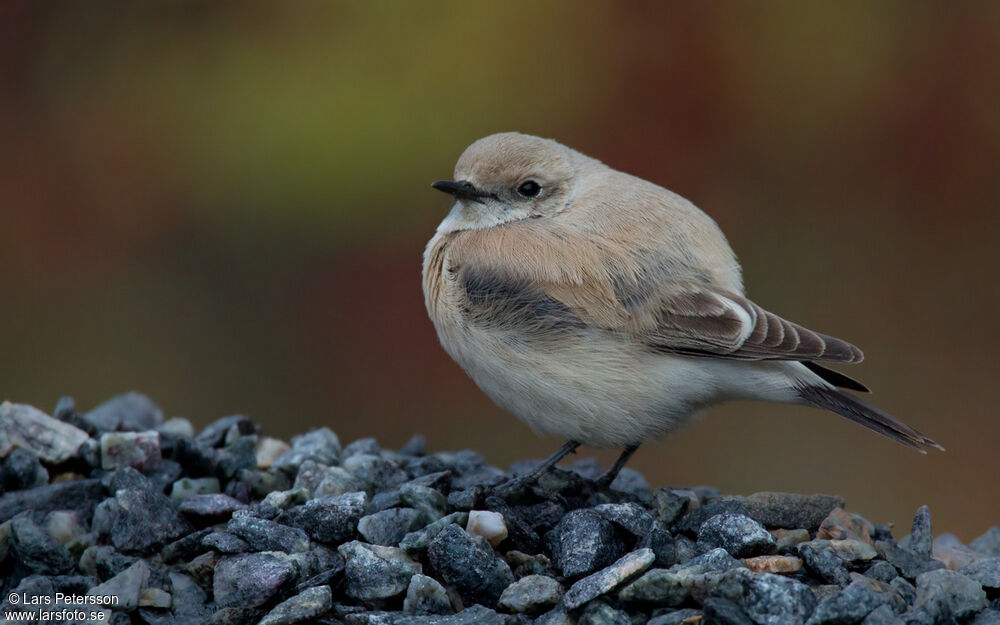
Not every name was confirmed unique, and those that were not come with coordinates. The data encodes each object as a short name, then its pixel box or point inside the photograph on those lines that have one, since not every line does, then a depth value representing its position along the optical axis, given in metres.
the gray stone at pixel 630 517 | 5.76
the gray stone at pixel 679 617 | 4.87
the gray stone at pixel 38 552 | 5.87
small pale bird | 6.43
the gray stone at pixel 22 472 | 6.66
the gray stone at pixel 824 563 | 5.28
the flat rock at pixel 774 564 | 5.37
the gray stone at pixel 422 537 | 5.63
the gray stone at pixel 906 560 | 5.69
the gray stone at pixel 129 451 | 6.89
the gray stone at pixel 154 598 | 5.49
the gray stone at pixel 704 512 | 5.97
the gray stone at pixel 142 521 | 5.96
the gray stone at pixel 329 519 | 5.87
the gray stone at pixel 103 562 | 5.78
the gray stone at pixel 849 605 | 4.74
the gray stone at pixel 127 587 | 5.45
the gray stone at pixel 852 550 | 5.55
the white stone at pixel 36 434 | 6.86
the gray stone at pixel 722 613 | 4.72
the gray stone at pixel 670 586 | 5.00
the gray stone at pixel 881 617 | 4.67
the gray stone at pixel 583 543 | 5.52
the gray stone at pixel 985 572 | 5.49
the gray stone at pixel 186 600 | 5.45
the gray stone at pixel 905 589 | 5.18
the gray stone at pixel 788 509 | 6.16
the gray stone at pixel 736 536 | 5.59
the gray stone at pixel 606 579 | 5.05
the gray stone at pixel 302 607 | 5.09
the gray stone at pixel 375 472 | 6.87
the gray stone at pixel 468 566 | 5.41
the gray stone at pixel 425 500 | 6.11
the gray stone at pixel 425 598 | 5.27
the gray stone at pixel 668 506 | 6.09
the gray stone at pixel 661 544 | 5.50
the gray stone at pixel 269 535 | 5.72
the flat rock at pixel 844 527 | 5.98
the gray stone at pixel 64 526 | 6.11
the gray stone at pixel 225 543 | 5.70
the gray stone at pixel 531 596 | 5.15
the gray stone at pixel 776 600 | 4.77
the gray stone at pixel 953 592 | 5.12
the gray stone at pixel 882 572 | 5.43
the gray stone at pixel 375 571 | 5.40
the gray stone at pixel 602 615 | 4.95
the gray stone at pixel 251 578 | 5.33
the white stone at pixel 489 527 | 5.82
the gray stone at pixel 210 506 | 6.18
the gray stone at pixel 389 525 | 5.84
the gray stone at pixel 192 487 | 6.59
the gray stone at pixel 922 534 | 6.18
